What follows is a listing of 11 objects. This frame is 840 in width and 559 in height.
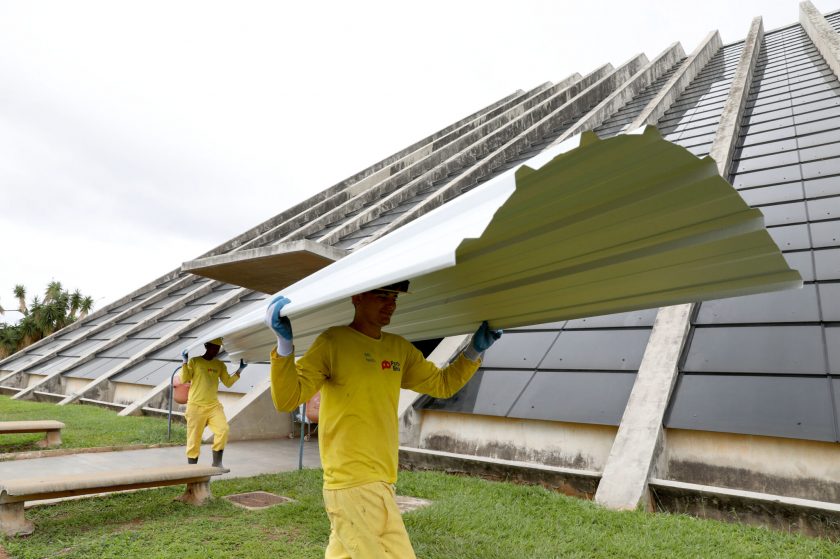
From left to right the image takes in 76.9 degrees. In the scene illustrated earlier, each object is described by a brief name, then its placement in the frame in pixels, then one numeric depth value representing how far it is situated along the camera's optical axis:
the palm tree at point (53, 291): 45.09
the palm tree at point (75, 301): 44.94
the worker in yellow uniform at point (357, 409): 2.60
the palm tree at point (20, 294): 50.16
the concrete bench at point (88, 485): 4.69
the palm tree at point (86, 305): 46.38
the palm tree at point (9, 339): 33.87
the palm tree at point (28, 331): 34.81
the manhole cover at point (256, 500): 5.80
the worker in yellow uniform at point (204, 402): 7.31
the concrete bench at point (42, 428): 8.08
